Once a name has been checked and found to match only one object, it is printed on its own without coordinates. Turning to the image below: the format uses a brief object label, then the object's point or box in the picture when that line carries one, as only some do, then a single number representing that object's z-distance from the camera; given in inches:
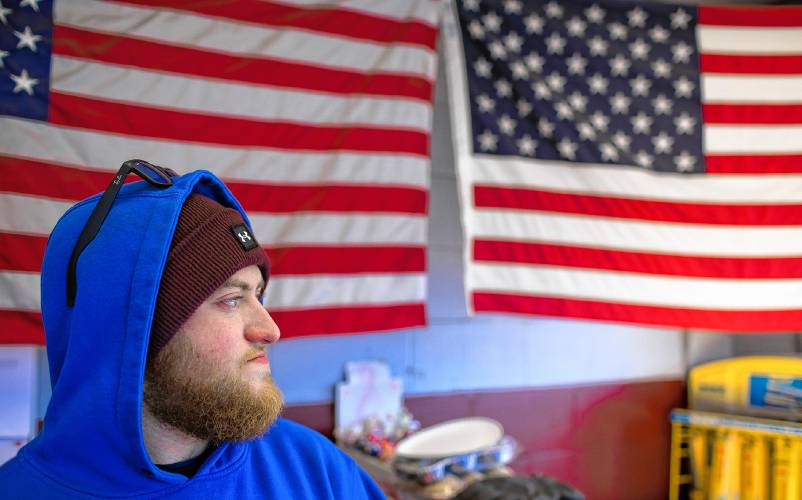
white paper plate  92.0
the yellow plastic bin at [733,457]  126.8
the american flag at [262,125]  71.4
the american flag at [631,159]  98.7
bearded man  36.1
